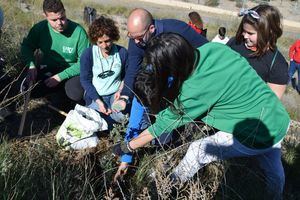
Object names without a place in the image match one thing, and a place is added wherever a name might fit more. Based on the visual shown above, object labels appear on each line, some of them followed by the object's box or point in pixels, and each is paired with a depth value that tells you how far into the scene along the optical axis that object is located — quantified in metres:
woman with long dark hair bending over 2.25
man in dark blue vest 3.21
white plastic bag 3.36
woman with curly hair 3.66
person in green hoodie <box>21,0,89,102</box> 4.09
